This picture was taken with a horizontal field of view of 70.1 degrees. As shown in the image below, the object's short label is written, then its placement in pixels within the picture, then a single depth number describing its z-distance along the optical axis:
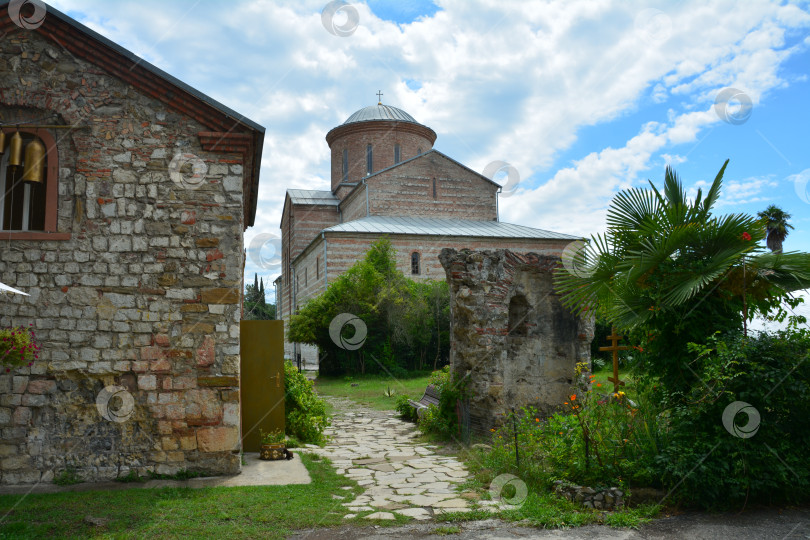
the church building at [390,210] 27.31
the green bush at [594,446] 5.95
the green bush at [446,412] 9.55
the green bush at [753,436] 5.45
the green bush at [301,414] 9.32
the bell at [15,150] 6.76
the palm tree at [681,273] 6.13
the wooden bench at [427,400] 11.17
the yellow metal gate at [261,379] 8.48
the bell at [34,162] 6.87
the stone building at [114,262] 6.83
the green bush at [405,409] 12.13
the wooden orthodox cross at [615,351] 8.50
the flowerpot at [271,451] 7.94
